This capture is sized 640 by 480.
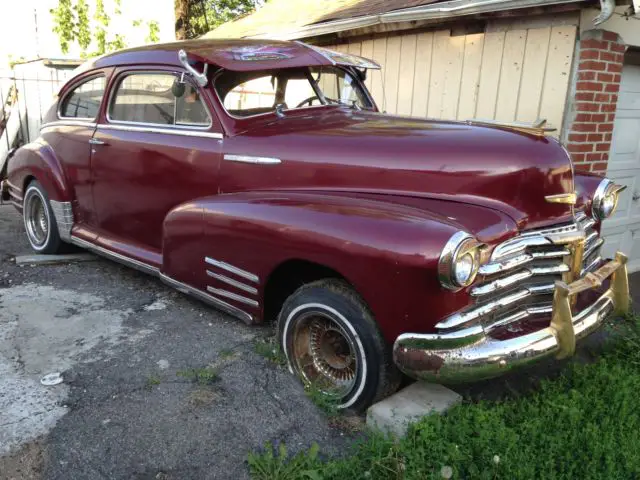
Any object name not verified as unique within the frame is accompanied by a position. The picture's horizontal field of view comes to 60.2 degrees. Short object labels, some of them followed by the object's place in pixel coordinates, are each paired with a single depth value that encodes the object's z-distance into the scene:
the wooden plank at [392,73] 6.07
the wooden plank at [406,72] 5.91
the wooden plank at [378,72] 6.26
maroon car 2.45
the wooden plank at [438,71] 5.54
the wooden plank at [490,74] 5.04
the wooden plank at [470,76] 5.22
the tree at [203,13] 13.39
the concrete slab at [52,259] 4.93
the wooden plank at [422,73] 5.73
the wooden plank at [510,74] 4.85
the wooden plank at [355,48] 6.61
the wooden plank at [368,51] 6.43
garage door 5.20
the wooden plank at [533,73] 4.65
